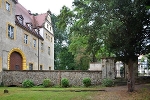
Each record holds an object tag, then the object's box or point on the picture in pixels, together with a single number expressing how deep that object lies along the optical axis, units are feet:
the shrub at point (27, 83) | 42.33
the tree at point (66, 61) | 88.64
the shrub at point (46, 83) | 42.20
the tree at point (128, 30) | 30.11
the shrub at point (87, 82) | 41.98
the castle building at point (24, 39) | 48.27
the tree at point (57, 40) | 119.77
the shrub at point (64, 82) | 41.63
